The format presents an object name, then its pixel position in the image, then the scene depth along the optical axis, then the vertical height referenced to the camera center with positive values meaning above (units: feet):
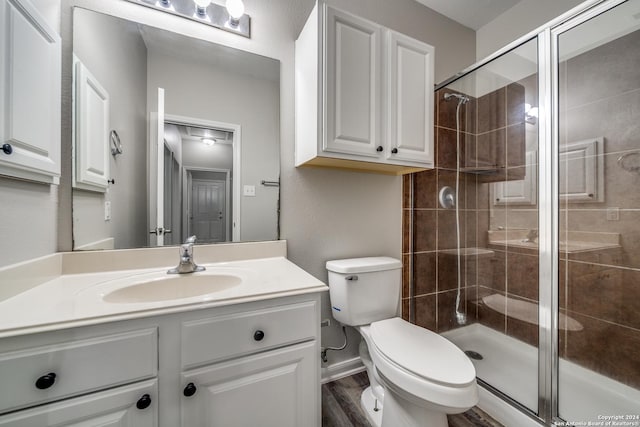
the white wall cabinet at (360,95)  3.68 +2.04
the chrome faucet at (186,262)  3.33 -0.69
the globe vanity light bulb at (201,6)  3.69 +3.32
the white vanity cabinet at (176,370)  1.81 -1.44
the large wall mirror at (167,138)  3.27 +1.21
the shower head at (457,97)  5.77 +2.89
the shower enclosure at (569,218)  3.84 -0.07
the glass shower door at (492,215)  4.79 -0.03
